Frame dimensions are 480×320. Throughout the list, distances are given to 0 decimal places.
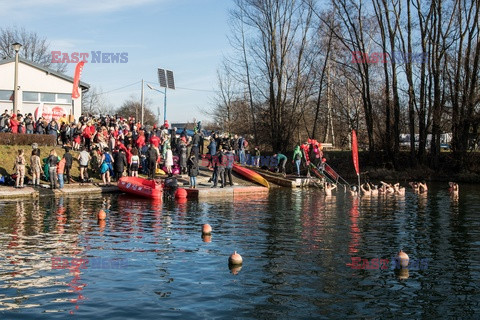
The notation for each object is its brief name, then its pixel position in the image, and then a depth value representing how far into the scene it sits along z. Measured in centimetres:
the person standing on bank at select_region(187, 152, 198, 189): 2834
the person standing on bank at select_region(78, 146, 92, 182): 2845
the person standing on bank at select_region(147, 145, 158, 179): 3045
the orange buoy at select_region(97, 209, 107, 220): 1862
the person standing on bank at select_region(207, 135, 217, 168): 3608
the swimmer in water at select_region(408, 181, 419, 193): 3264
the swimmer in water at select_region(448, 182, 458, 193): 3172
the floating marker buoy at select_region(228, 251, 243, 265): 1225
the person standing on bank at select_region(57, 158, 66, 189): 2677
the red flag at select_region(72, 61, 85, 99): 3789
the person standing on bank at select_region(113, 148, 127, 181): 2975
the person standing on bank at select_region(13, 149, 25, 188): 2591
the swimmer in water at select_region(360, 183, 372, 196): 3082
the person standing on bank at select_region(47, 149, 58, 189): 2658
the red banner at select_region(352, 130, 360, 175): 3143
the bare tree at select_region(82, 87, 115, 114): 9281
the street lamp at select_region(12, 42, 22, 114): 2972
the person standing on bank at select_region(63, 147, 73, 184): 2761
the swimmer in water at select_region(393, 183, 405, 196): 3113
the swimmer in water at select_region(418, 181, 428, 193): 3241
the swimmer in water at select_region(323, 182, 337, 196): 3059
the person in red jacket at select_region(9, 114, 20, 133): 3077
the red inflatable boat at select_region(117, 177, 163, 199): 2611
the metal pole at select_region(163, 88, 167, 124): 5933
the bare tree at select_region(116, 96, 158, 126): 11088
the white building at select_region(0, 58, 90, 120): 4034
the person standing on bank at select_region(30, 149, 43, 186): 2646
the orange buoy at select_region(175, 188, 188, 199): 2662
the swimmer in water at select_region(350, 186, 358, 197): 3038
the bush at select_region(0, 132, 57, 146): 2989
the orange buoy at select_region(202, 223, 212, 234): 1611
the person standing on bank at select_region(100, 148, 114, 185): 2936
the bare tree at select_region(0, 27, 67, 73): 7400
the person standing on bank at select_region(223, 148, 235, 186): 2895
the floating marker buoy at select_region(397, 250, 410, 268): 1228
